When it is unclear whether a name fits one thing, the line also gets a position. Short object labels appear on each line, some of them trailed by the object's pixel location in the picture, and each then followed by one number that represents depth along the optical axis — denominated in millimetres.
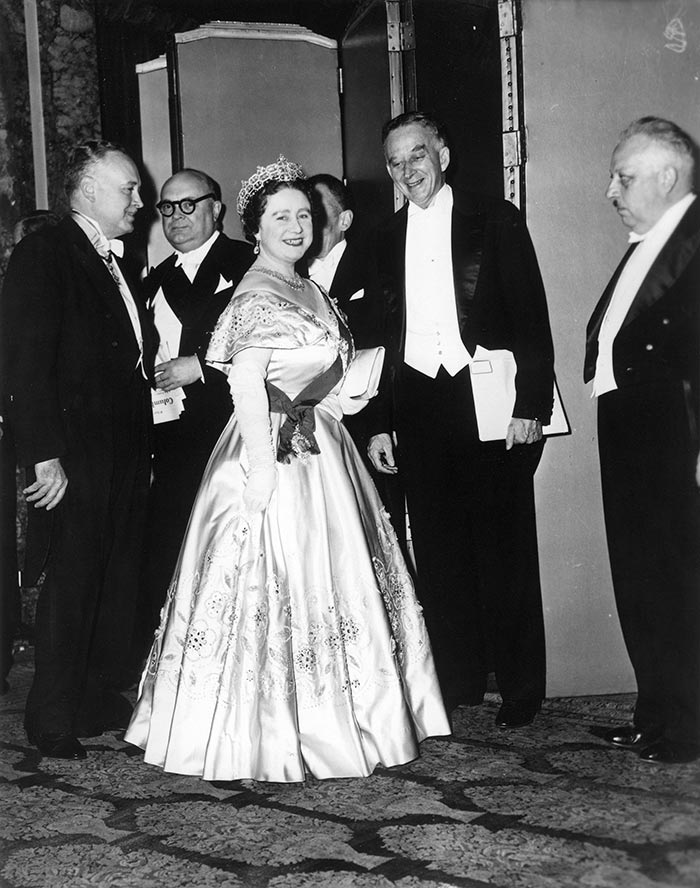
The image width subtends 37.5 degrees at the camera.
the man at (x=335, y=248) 3578
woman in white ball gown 2600
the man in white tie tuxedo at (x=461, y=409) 3121
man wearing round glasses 3486
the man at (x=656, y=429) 2650
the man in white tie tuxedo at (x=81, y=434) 2883
